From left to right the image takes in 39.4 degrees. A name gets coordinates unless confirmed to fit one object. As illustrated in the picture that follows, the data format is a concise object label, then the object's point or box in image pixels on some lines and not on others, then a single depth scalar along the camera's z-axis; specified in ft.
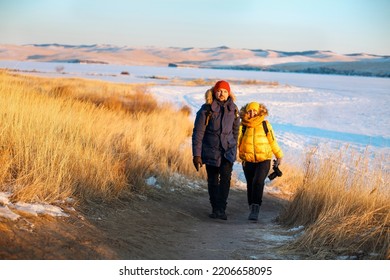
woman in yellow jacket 24.16
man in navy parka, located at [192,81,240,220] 23.13
